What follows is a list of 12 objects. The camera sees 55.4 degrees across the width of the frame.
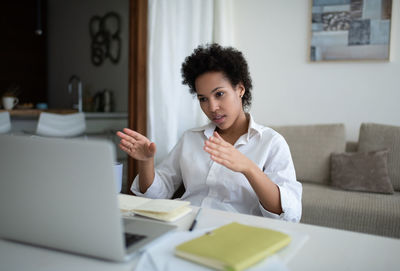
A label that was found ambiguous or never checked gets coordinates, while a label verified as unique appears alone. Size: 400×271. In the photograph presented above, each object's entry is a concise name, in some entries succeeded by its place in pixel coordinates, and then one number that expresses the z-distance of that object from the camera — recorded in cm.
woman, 130
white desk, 72
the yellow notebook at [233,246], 67
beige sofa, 226
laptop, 65
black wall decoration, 537
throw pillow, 255
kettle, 531
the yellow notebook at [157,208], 98
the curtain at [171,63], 282
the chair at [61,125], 354
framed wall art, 291
